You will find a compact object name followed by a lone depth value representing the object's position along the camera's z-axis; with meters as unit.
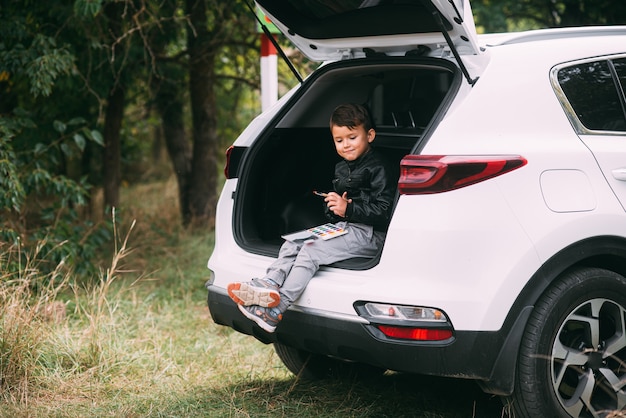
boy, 3.71
